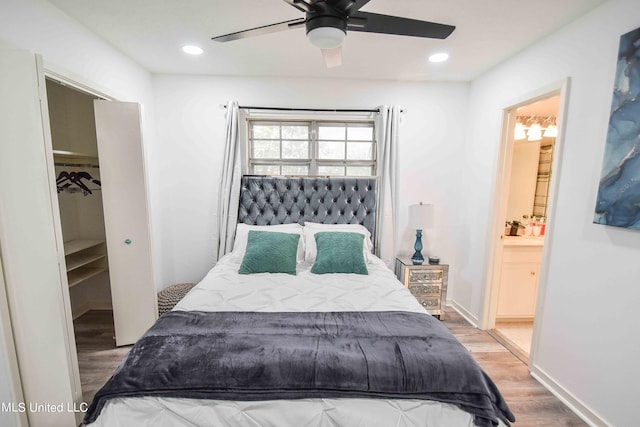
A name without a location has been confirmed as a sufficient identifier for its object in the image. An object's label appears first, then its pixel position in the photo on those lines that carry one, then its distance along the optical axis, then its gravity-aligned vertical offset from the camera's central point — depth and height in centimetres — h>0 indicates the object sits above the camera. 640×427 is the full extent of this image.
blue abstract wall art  149 +21
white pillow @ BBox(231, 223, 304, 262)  272 -54
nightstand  297 -110
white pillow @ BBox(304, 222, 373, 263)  268 -53
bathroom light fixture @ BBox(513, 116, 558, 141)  316 +65
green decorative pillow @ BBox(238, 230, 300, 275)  238 -65
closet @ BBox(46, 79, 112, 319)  284 -18
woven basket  270 -118
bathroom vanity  282 -97
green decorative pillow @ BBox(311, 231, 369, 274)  243 -65
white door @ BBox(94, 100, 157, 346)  231 -33
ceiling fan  128 +82
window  321 +41
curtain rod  302 +81
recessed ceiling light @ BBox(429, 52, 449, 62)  246 +116
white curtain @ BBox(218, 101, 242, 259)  297 -9
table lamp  296 -37
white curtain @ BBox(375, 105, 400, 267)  309 -13
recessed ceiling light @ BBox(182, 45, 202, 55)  237 +115
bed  120 -86
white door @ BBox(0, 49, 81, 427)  144 -36
